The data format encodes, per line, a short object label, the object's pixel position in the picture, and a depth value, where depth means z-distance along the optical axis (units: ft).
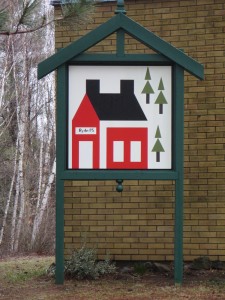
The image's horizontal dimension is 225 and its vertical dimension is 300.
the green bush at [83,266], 26.91
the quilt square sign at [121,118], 24.82
